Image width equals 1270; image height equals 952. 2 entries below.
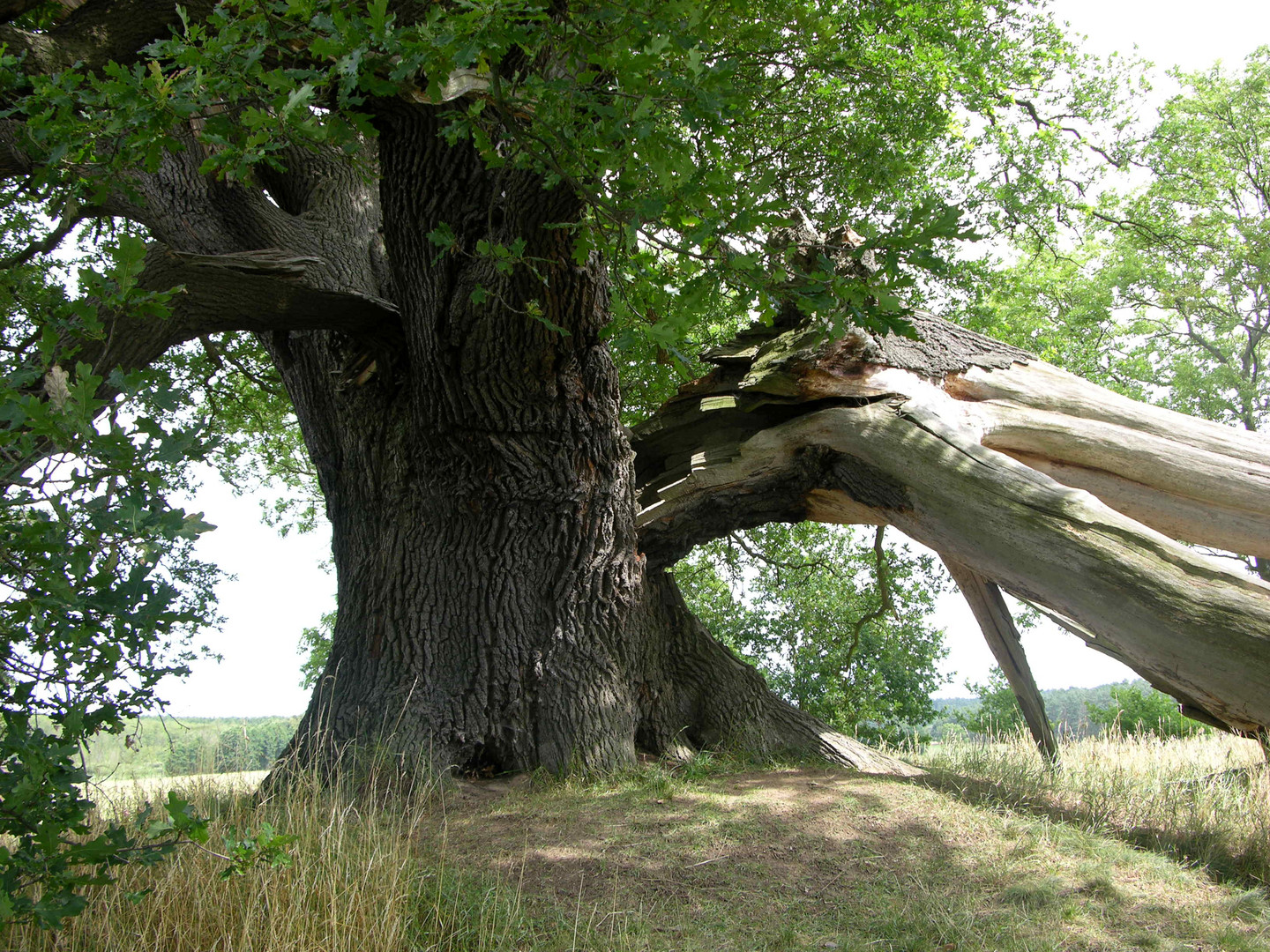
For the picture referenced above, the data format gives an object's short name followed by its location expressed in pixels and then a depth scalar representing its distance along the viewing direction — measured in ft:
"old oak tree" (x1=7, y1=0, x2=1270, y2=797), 11.82
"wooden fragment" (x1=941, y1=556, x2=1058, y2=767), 23.22
